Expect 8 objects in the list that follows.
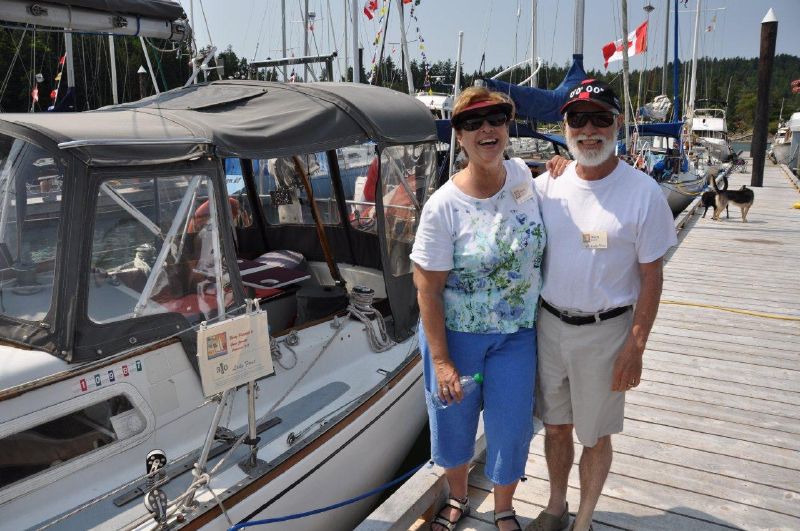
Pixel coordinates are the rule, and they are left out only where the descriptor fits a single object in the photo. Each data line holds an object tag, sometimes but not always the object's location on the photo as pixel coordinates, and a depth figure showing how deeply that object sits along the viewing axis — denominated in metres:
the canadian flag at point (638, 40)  16.66
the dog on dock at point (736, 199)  11.52
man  2.19
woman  2.27
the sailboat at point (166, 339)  2.48
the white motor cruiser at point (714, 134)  30.00
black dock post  15.05
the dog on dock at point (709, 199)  12.40
